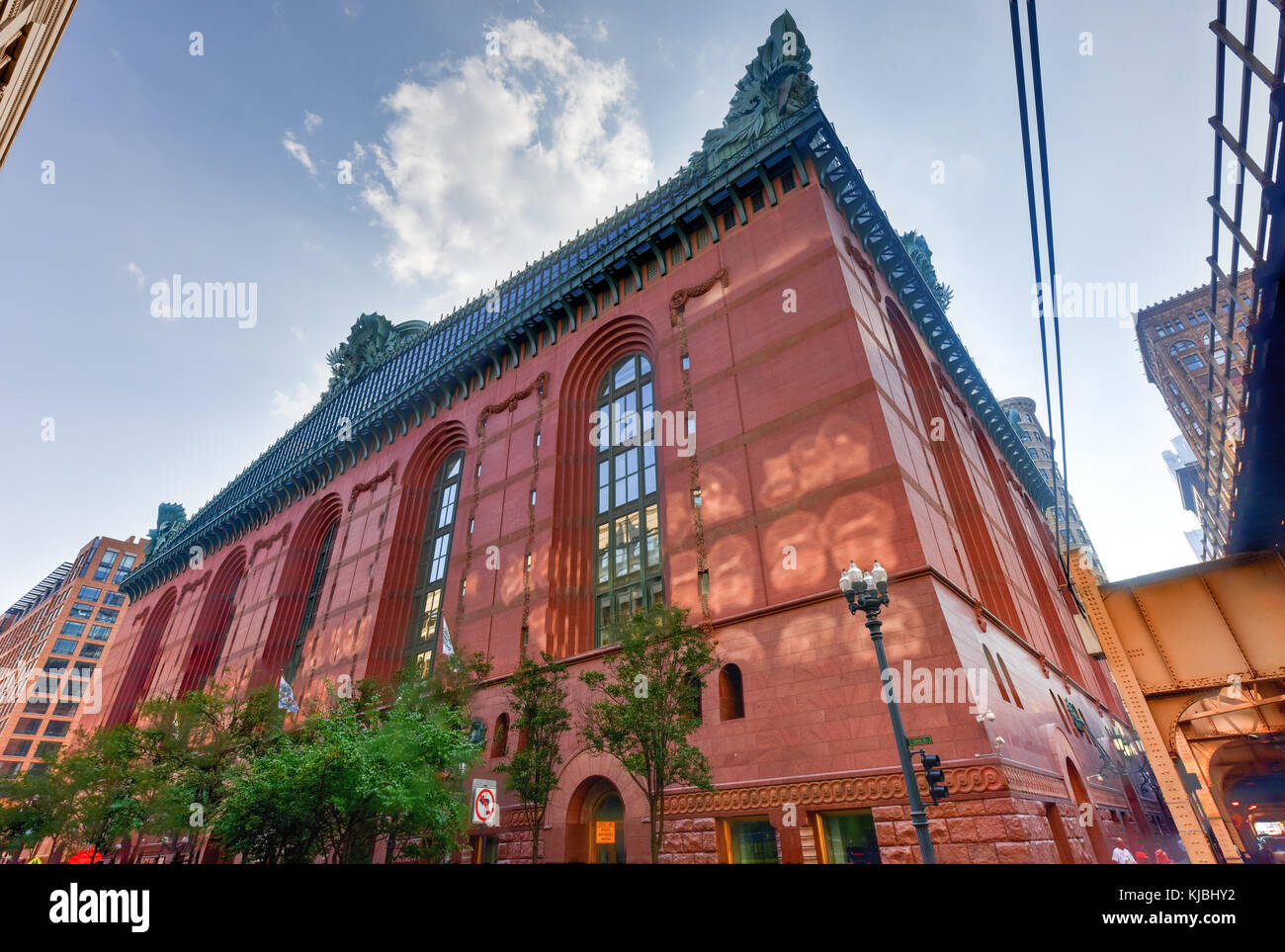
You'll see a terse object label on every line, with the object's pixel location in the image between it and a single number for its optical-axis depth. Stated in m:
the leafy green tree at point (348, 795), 15.54
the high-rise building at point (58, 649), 78.40
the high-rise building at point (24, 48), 11.23
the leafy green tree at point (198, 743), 22.41
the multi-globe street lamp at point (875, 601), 11.17
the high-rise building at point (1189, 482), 53.69
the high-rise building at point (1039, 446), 84.88
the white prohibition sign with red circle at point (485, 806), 12.56
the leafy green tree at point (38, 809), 29.81
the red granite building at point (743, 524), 15.55
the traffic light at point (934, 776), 11.43
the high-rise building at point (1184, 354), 59.02
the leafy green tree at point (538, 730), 18.44
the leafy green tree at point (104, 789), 24.48
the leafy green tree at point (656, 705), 15.36
